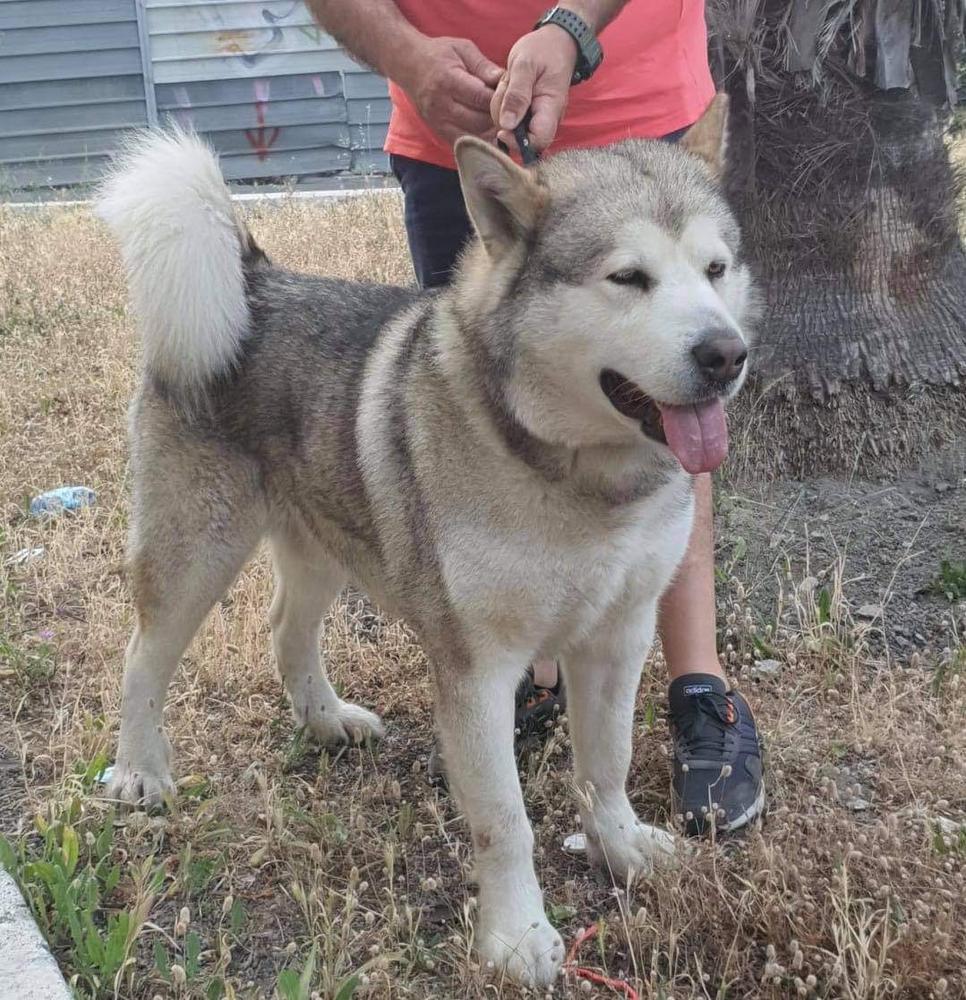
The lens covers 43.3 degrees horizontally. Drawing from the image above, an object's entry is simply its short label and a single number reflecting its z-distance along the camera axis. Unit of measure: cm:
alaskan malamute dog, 213
